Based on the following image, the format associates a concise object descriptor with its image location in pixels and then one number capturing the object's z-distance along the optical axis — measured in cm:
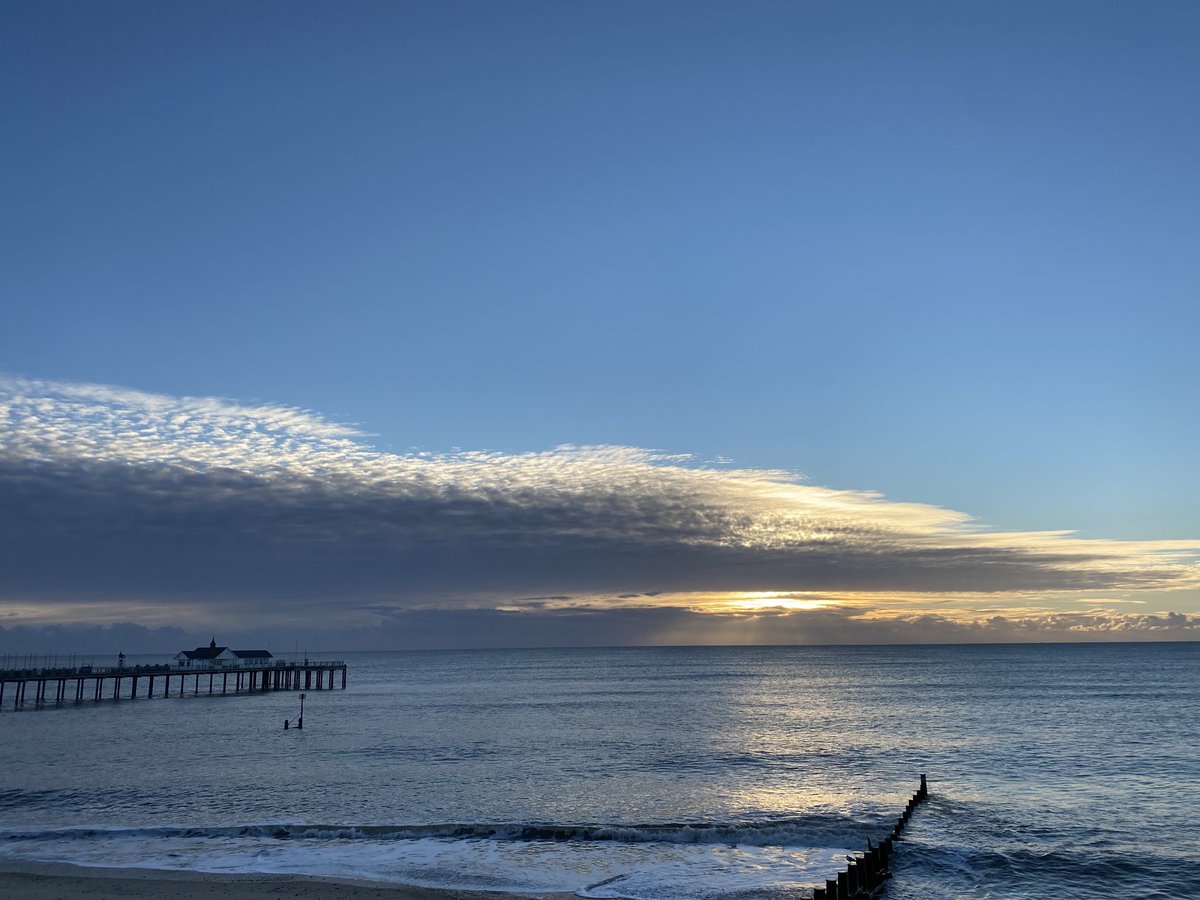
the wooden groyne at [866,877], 2406
